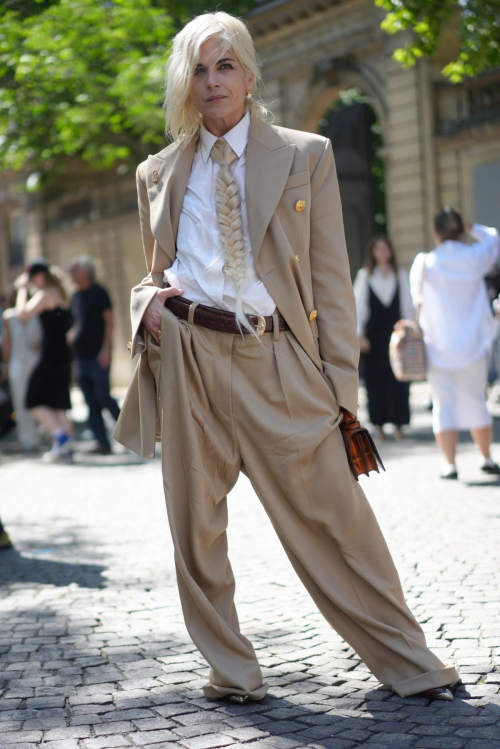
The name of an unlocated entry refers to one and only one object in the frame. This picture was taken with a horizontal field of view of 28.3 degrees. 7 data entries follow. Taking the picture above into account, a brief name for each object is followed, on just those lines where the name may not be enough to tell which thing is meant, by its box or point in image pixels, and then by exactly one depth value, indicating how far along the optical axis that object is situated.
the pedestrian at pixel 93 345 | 10.60
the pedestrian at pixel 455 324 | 7.18
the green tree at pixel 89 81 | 13.89
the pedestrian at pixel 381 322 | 9.56
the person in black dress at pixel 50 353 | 10.37
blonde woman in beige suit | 2.97
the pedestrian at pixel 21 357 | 11.17
